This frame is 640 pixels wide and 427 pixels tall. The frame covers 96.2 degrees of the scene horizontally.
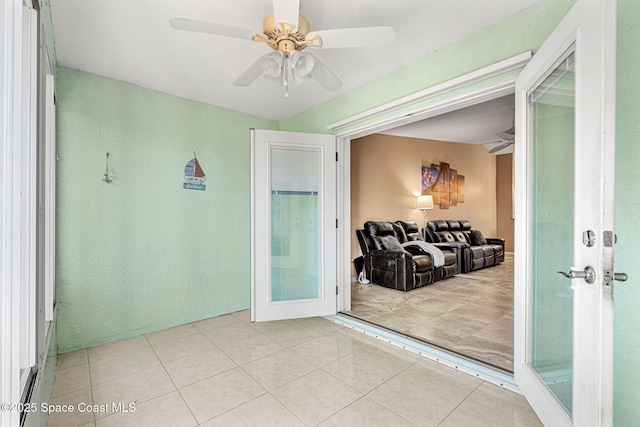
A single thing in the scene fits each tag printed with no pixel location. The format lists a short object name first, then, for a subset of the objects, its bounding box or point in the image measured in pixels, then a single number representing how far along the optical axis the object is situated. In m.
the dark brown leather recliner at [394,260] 4.30
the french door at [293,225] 2.94
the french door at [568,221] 1.08
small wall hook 2.64
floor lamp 5.86
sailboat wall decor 3.14
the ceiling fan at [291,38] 1.44
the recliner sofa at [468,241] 5.46
